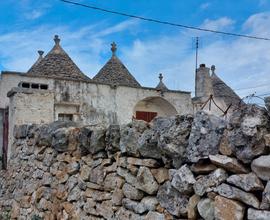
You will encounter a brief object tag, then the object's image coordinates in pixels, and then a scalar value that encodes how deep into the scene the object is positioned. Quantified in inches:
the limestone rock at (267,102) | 81.0
